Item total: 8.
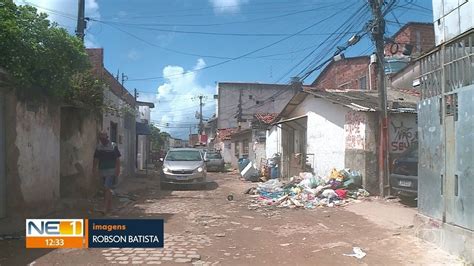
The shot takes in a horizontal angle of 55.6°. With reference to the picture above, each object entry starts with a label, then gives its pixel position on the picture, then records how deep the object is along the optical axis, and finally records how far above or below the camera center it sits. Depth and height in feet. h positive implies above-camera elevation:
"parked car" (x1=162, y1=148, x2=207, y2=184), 54.03 -2.74
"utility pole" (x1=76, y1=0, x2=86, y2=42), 50.82 +14.47
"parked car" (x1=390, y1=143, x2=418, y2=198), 36.74 -2.35
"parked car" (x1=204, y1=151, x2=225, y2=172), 105.70 -3.74
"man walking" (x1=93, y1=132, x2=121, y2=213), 32.60 -1.15
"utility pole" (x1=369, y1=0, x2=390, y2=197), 42.04 +5.39
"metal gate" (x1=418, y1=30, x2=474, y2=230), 19.40 +0.63
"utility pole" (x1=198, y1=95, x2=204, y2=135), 227.32 +13.15
